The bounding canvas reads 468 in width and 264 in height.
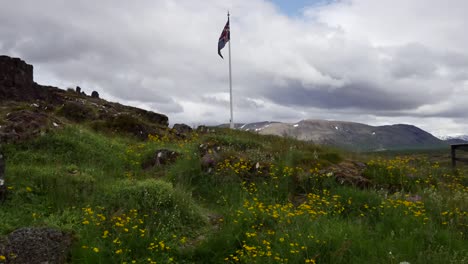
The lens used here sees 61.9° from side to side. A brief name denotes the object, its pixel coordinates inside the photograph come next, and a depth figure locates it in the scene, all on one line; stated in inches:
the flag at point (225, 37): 997.8
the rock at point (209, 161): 402.7
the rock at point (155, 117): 937.1
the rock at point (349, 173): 371.2
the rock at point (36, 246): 207.7
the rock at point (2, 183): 280.3
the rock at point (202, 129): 735.1
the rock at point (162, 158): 464.0
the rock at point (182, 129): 758.1
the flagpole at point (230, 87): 928.3
